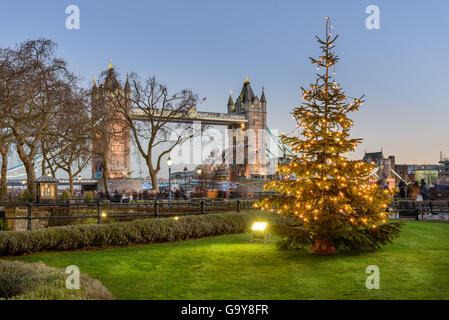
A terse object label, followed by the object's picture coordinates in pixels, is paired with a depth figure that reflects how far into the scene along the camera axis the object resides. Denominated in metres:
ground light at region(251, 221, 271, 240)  14.90
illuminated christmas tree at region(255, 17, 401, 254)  11.65
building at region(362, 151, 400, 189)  42.99
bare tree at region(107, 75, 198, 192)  39.81
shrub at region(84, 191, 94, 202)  29.78
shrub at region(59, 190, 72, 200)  31.73
